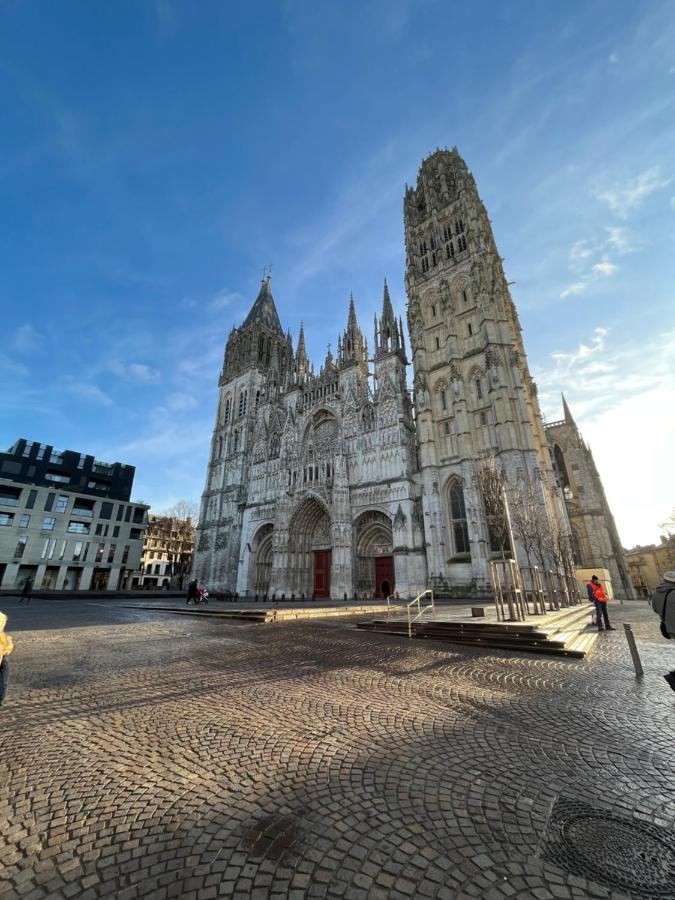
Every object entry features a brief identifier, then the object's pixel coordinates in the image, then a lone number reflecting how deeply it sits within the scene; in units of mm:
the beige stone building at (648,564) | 49156
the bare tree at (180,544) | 60550
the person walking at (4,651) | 2980
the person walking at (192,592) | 22984
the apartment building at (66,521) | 39094
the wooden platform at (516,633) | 8094
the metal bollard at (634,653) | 5864
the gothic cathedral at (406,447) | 25453
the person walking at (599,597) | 10359
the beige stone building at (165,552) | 60188
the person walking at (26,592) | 25270
